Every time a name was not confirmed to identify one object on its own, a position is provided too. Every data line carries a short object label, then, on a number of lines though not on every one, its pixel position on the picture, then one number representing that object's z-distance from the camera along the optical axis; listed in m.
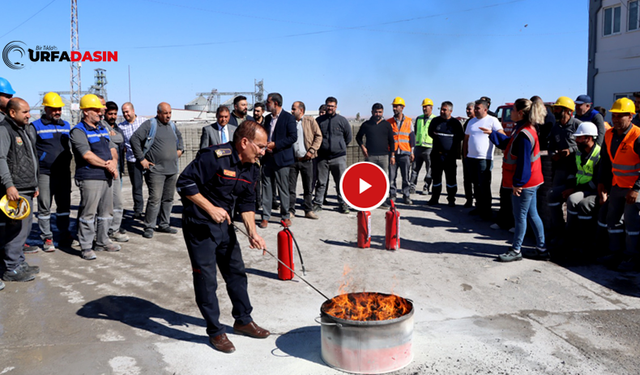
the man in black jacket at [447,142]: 10.42
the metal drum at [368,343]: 3.81
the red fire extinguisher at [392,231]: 7.51
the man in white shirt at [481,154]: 9.27
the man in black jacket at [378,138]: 10.20
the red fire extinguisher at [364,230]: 7.59
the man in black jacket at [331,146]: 9.83
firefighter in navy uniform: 4.27
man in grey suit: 8.76
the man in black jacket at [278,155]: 8.80
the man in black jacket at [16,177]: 6.02
